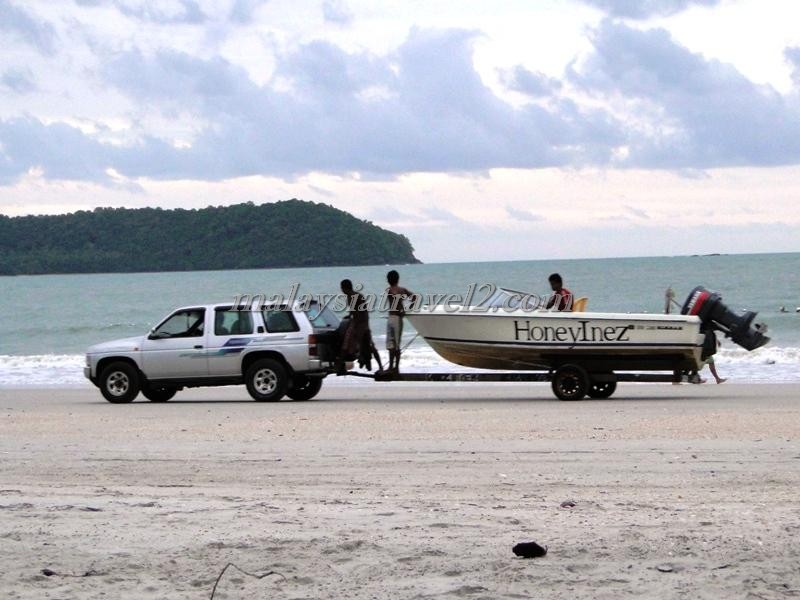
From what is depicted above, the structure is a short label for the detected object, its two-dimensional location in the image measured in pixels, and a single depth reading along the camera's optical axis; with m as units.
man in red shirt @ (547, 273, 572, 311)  17.66
